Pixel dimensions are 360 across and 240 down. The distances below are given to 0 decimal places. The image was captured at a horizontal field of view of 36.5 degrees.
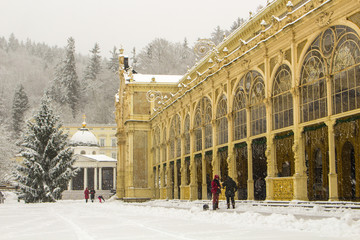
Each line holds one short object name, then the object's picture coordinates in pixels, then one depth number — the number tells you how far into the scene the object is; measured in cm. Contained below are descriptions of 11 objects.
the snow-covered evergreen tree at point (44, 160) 5134
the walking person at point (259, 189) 3019
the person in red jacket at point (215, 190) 2159
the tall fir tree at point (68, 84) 14975
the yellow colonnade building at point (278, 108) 1778
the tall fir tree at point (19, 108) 13525
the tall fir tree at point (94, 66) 16462
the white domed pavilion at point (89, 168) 9462
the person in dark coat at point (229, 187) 2173
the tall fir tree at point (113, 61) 15588
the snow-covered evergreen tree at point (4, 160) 7419
